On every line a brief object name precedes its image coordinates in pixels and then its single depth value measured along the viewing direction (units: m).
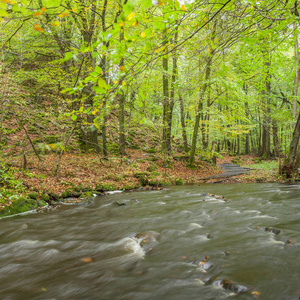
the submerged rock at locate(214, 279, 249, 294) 2.30
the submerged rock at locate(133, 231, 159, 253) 3.61
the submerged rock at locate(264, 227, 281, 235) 3.84
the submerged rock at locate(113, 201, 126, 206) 6.85
